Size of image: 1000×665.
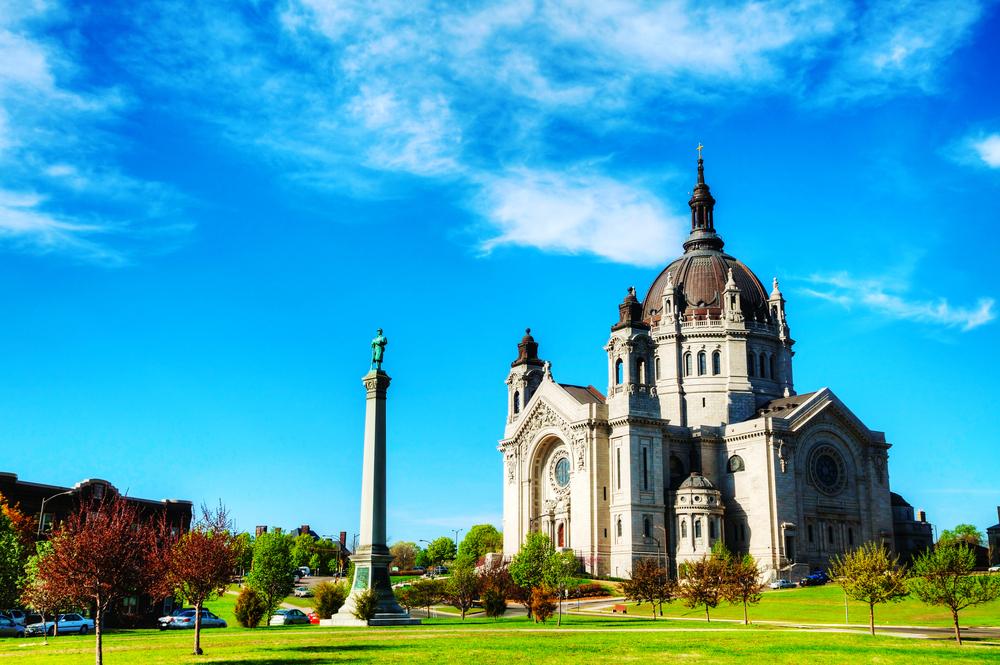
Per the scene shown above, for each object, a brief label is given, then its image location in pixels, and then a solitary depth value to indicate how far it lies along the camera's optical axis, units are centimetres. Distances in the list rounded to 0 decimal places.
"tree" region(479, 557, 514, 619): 5400
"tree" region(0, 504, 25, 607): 4775
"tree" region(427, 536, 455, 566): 16925
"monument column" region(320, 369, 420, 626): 4353
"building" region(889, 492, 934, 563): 9369
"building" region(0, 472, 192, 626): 6781
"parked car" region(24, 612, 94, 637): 4978
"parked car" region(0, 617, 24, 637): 5067
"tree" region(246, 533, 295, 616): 6133
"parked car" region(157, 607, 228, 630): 5469
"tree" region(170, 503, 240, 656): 3506
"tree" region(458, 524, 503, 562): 13588
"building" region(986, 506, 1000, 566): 9655
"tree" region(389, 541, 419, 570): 15675
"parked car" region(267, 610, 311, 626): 5453
